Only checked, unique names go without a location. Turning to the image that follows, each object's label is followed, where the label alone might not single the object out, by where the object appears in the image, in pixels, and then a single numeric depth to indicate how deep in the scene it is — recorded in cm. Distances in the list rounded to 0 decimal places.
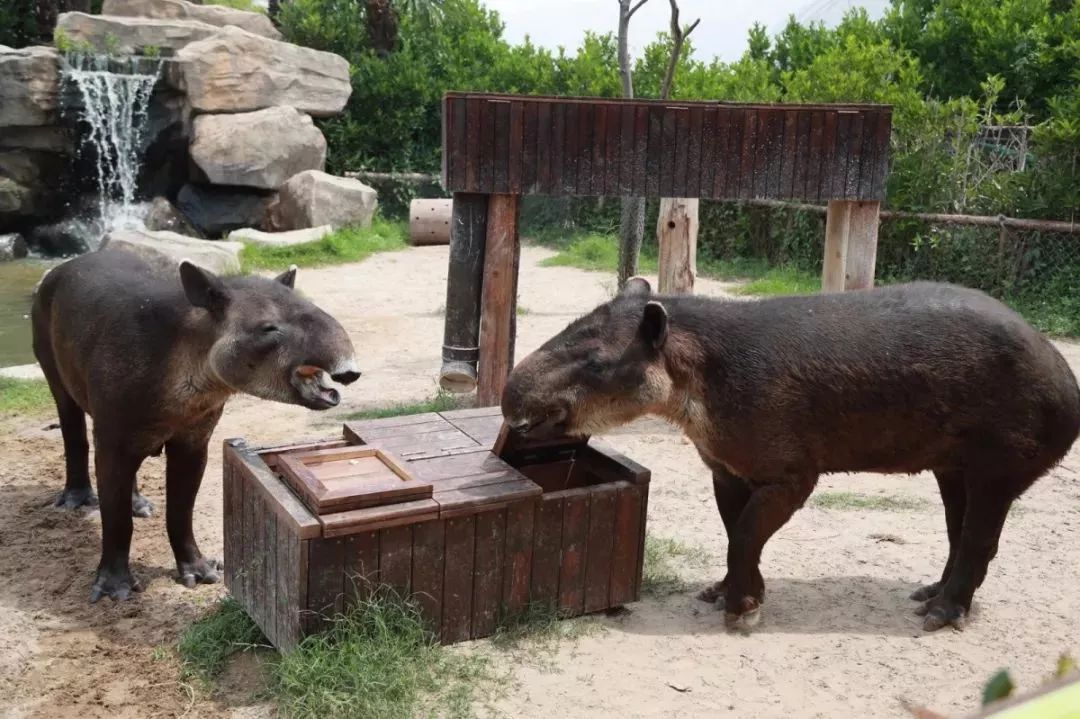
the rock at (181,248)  1305
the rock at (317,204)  1686
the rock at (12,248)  1534
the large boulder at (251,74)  1706
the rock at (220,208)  1722
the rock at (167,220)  1678
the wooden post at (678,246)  964
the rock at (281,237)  1542
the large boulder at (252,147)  1680
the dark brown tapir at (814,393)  471
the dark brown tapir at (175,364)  480
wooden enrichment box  431
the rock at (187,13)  1922
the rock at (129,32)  1709
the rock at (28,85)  1597
